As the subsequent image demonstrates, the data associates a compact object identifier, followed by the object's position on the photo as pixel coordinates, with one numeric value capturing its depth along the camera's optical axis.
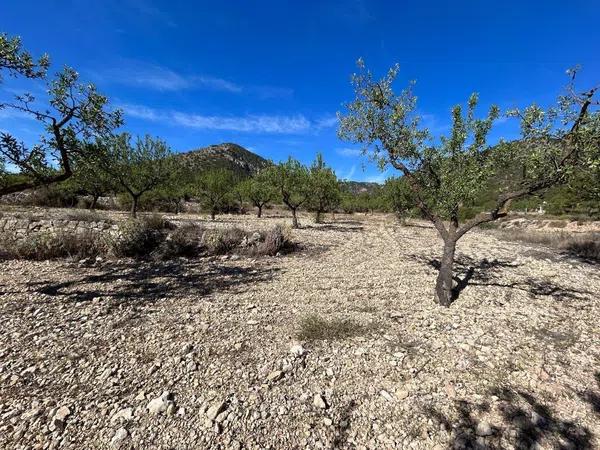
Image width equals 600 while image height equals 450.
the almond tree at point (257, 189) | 31.42
